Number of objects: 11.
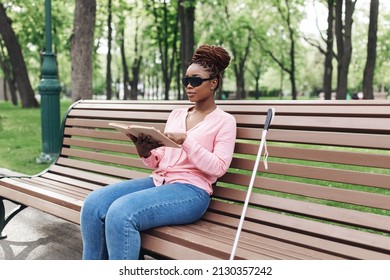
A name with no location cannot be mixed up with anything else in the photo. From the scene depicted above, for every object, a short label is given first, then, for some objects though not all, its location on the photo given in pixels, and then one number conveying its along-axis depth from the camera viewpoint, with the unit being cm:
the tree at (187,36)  1540
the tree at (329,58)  1755
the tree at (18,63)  1602
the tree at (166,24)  2225
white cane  240
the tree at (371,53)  1282
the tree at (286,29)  2286
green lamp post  723
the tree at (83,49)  921
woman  267
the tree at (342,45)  1314
